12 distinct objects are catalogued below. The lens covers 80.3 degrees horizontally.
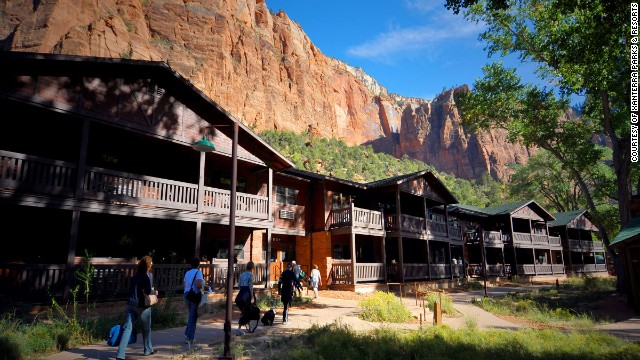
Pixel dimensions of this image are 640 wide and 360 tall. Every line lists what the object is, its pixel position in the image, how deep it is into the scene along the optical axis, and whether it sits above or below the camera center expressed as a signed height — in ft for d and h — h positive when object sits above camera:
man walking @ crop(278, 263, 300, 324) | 38.14 -3.10
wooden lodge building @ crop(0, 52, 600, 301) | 41.01 +8.71
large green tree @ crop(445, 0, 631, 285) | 55.21 +30.82
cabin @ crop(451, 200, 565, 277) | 111.86 +5.07
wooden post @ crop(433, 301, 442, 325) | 40.22 -6.18
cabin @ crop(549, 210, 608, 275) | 142.51 +6.58
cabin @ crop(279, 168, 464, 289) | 74.49 +5.43
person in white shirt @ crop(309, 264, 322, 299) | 61.52 -3.78
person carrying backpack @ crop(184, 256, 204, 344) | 28.54 -3.47
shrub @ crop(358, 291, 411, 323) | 44.09 -6.42
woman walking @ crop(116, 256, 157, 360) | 24.31 -2.49
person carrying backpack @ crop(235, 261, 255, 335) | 33.53 -2.93
